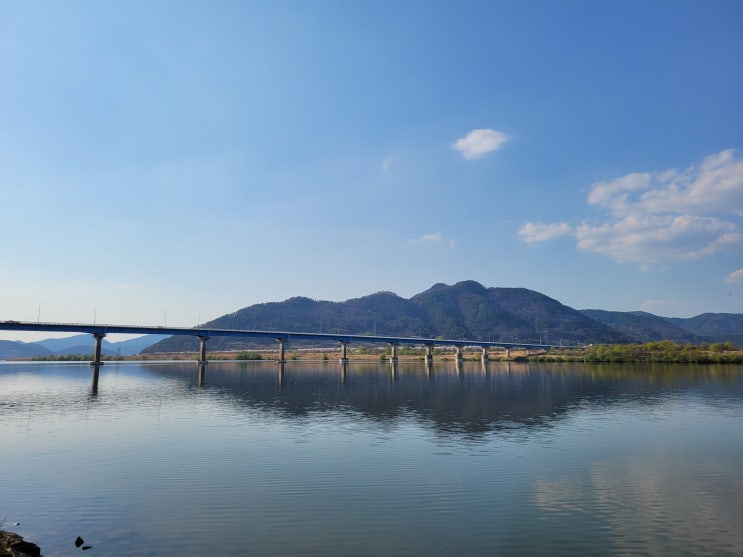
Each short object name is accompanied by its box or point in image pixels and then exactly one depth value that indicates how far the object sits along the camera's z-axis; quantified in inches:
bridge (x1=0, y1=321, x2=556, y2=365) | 5457.7
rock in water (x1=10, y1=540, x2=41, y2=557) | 545.4
